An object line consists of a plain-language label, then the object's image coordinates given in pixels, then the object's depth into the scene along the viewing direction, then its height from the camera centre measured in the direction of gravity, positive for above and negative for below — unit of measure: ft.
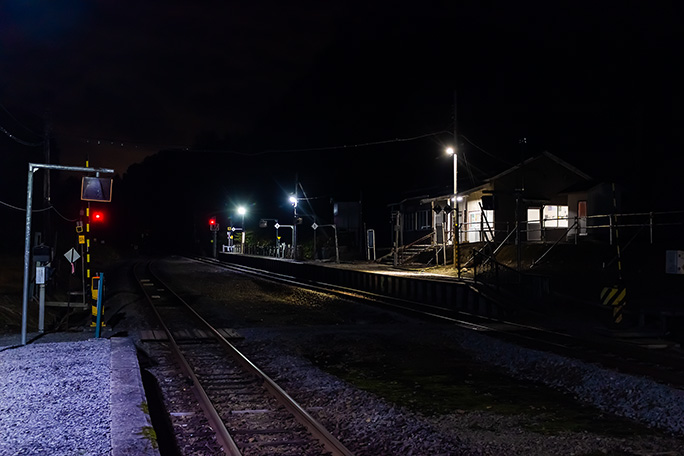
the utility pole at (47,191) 75.53 +7.19
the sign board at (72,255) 64.28 -0.54
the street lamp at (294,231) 146.58 +4.59
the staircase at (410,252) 114.62 -0.05
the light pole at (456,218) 83.30 +4.35
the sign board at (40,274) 41.96 -1.63
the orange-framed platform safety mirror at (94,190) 51.21 +4.77
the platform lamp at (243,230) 199.83 +6.34
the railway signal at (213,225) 215.10 +8.55
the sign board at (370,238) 121.75 +2.60
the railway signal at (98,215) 98.08 +5.34
